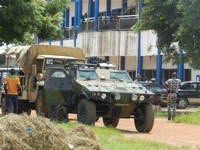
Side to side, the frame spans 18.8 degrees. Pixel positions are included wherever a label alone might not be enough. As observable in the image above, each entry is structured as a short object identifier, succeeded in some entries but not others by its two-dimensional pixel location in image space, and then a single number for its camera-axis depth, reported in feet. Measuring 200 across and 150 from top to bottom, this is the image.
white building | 127.13
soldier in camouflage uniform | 73.41
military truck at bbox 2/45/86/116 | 74.64
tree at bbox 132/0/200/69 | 80.12
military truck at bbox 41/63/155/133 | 54.54
